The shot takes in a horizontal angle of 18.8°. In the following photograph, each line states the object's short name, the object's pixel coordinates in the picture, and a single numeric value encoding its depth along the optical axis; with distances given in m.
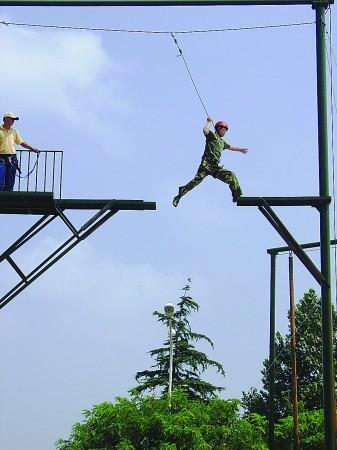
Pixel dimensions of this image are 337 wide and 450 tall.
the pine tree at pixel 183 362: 48.84
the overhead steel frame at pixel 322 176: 13.91
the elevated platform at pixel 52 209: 15.01
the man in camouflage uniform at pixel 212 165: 14.97
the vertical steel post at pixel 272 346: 23.73
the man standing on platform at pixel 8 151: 15.34
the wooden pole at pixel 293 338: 26.78
